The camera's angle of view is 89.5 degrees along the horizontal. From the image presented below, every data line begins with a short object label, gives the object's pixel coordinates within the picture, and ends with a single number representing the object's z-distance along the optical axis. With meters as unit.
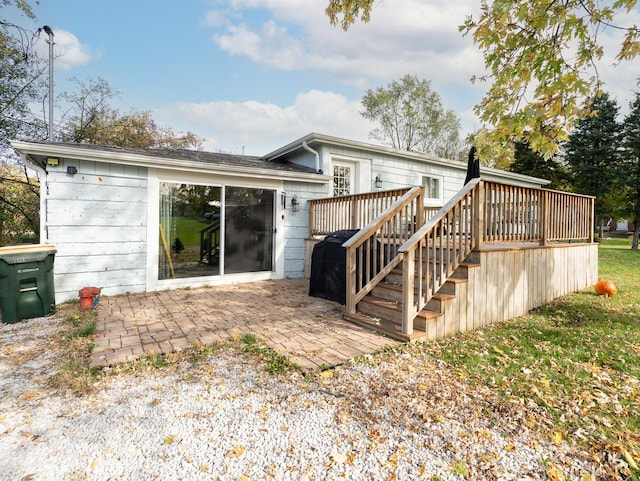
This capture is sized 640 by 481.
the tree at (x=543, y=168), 20.67
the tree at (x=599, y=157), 18.55
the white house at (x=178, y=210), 5.21
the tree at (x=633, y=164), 16.70
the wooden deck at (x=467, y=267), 3.67
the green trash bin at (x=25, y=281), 4.04
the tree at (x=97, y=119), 14.59
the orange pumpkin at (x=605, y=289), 5.68
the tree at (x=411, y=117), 22.67
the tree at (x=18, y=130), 10.04
